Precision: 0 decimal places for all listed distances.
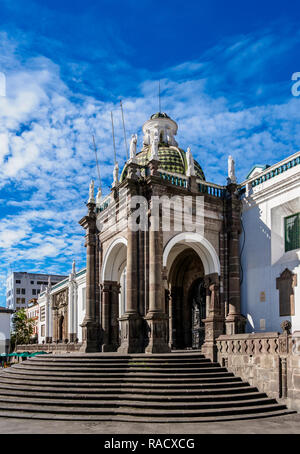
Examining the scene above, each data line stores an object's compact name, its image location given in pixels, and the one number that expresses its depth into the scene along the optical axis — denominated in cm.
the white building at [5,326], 5575
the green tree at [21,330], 5916
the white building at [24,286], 9225
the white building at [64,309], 4247
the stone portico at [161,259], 1914
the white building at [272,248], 1866
